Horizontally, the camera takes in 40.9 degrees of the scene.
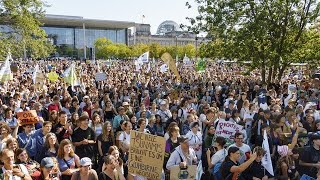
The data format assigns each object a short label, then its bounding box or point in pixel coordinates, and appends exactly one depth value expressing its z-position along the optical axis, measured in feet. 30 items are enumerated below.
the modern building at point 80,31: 381.19
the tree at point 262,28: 65.21
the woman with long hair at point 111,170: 18.35
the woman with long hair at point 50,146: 21.22
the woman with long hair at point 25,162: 19.02
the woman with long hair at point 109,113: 36.50
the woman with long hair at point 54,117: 28.71
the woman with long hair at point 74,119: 27.30
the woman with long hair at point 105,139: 25.07
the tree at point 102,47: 341.00
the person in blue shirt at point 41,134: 23.34
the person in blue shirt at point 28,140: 22.99
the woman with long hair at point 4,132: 23.26
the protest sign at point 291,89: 49.03
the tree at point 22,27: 69.56
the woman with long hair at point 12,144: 20.10
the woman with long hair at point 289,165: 24.38
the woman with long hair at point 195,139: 24.68
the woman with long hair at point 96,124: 27.45
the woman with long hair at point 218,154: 21.50
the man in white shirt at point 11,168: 17.72
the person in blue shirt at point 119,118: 30.76
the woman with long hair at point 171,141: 23.57
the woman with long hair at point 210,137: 27.04
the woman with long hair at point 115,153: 19.78
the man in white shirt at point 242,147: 22.22
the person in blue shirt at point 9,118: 27.95
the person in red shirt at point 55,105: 35.76
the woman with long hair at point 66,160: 19.97
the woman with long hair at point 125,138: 24.61
